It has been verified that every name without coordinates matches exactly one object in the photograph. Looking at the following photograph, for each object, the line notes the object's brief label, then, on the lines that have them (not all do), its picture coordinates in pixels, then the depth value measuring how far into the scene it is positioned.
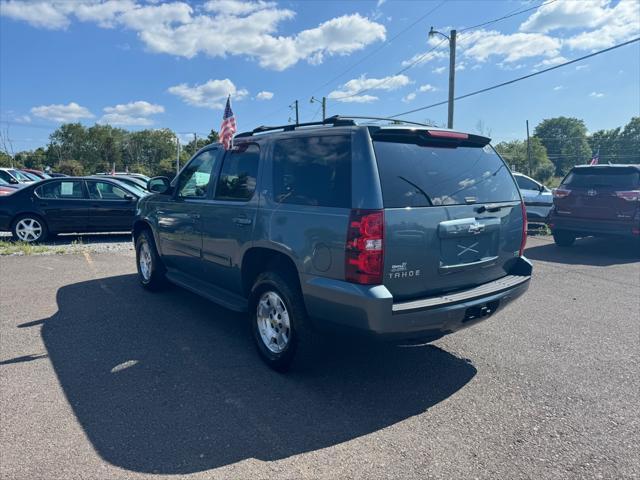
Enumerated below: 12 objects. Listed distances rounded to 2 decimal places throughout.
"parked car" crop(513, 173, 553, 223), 12.77
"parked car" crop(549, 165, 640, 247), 8.91
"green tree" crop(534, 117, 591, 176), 100.06
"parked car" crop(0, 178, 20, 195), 14.29
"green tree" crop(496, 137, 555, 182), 76.10
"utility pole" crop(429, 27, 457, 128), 18.98
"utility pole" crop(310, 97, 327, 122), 37.39
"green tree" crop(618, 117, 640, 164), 94.12
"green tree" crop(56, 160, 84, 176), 55.09
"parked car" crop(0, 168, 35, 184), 17.69
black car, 10.07
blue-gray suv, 3.00
